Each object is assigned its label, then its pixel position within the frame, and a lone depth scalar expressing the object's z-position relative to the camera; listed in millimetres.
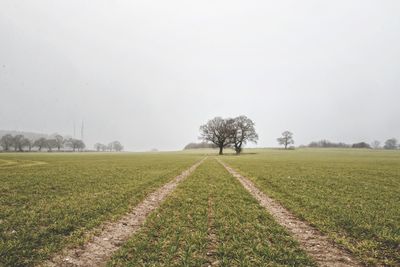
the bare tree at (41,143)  180875
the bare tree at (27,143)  171125
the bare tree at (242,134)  95688
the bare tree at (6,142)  165500
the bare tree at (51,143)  188875
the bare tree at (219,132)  93250
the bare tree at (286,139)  151125
